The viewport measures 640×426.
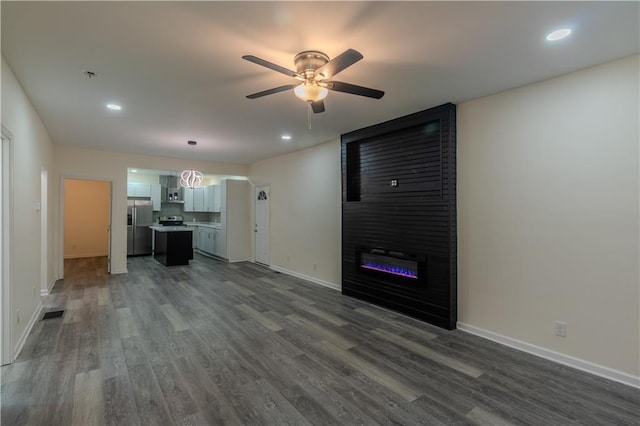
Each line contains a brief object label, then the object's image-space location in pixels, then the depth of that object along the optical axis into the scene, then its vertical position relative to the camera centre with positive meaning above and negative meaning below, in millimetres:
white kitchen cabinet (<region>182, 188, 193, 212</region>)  10220 +446
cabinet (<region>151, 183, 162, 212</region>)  9625 +545
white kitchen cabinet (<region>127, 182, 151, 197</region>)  9220 +735
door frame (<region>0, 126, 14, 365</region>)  2652 -336
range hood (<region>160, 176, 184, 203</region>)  9977 +801
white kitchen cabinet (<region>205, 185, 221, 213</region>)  9055 +470
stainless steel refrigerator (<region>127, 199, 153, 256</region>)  8945 -427
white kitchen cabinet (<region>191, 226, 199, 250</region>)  10148 -795
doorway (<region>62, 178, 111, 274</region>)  8617 -207
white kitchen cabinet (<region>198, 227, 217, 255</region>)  8850 -840
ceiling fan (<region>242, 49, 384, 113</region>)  2410 +1072
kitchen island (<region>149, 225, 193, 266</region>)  7430 -843
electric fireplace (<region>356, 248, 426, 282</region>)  3944 -739
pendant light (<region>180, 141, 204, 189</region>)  6613 +776
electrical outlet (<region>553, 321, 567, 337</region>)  2830 -1099
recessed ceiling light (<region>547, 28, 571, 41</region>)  2150 +1318
